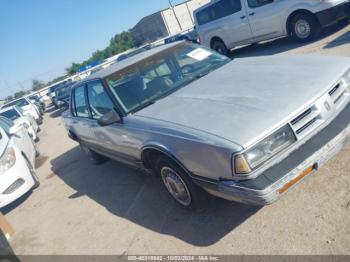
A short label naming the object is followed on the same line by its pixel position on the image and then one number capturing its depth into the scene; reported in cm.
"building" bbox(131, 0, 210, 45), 7456
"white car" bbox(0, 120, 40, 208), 551
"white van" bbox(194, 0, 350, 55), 874
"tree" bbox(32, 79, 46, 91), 9476
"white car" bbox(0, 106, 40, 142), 1122
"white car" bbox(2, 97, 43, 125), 1679
